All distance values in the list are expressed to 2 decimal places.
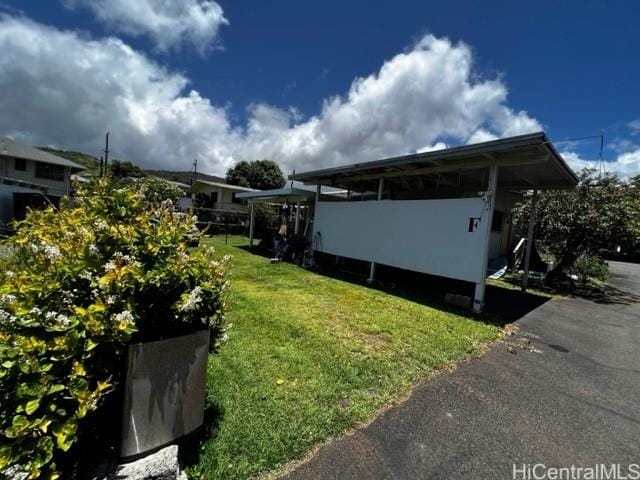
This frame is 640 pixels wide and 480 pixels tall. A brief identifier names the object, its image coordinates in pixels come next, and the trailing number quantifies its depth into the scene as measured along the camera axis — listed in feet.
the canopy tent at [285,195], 39.10
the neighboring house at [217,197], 89.81
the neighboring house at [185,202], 71.48
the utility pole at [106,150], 99.26
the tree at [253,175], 139.13
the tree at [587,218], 28.27
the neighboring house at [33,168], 67.30
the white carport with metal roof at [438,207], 20.49
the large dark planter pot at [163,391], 5.75
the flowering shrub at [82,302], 4.64
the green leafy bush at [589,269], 37.32
